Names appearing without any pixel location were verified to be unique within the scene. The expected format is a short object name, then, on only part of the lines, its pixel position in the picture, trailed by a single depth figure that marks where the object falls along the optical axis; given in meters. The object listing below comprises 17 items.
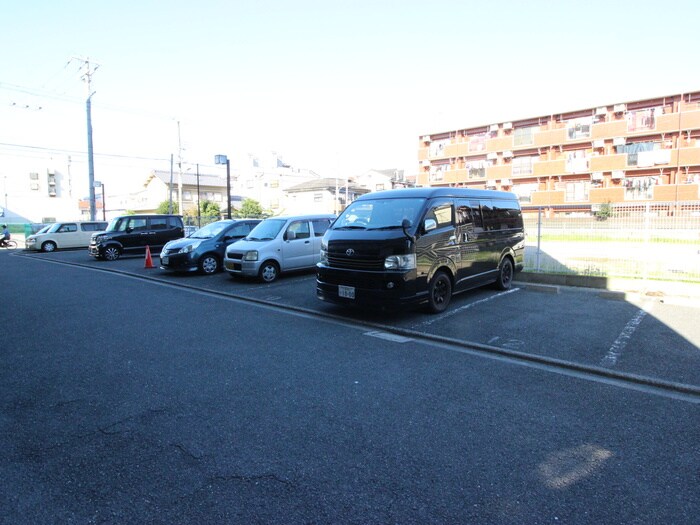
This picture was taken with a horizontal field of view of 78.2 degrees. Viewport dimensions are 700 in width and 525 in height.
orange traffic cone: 13.83
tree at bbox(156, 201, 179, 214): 47.88
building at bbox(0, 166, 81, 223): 61.06
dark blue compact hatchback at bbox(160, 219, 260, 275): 11.71
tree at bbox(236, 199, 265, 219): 39.32
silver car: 10.23
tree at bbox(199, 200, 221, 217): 43.57
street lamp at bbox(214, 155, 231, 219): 26.38
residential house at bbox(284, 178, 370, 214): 50.53
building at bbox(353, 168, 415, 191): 60.78
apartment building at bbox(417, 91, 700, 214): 29.75
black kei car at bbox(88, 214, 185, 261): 16.72
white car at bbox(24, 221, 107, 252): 21.41
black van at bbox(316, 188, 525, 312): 6.19
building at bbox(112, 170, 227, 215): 54.34
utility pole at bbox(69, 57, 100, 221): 28.28
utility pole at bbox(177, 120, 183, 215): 41.22
